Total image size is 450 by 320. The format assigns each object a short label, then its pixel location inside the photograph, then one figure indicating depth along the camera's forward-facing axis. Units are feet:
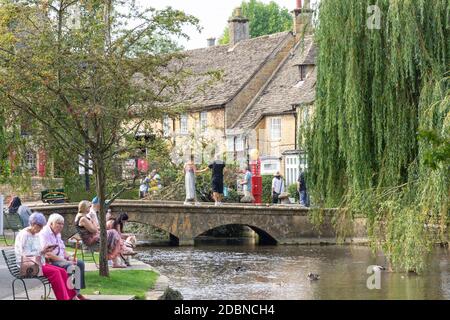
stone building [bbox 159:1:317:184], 184.24
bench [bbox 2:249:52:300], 58.08
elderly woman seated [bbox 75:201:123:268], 79.61
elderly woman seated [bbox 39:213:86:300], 58.90
